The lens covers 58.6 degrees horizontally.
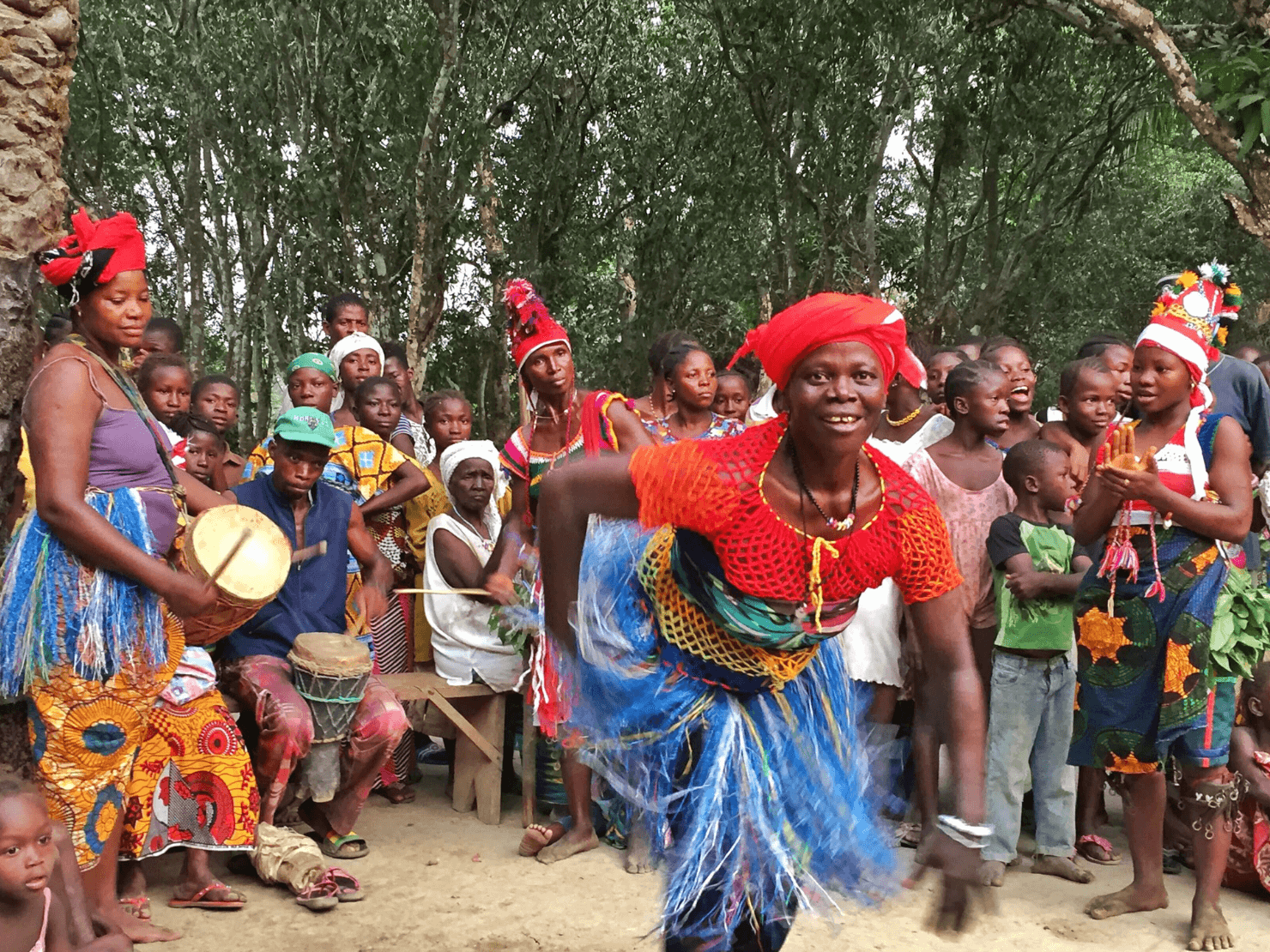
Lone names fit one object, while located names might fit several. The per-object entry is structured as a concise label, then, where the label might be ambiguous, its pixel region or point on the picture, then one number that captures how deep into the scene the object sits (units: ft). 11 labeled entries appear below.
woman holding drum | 11.04
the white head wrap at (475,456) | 19.22
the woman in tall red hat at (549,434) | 15.80
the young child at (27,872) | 9.96
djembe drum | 15.10
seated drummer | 14.94
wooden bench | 17.88
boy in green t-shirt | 15.76
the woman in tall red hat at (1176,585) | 13.35
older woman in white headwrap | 18.62
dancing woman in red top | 7.89
